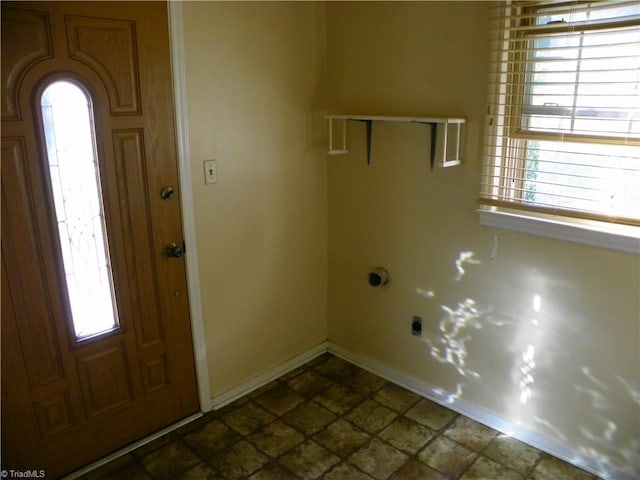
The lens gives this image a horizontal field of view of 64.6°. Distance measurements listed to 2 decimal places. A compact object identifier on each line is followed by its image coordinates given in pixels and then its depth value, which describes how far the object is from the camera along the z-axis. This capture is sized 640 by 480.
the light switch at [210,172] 2.35
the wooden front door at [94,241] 1.79
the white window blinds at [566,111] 1.82
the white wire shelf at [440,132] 2.22
